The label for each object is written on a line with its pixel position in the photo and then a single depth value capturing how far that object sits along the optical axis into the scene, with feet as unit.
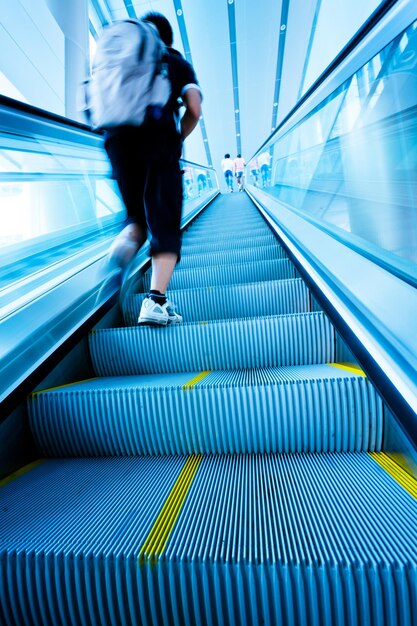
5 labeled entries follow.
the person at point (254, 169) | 33.19
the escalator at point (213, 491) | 2.45
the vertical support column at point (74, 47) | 21.12
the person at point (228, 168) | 46.55
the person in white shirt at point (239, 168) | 44.91
